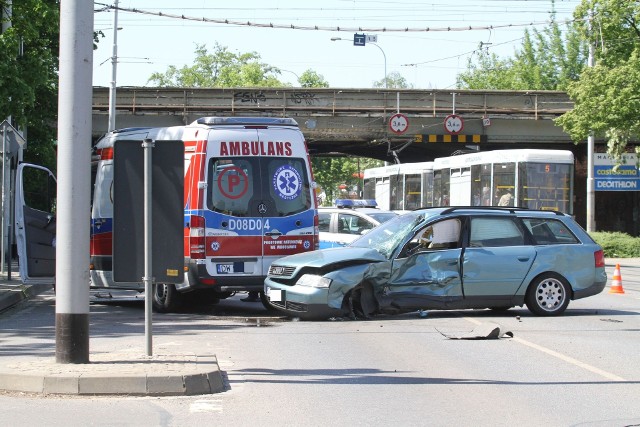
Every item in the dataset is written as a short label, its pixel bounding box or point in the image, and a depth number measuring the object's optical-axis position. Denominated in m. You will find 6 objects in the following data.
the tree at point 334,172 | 91.25
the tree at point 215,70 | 118.50
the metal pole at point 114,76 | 41.19
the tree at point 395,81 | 160.41
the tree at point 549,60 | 76.31
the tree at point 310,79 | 119.50
